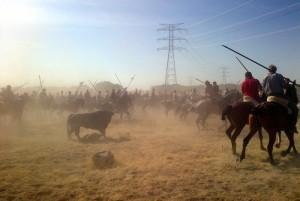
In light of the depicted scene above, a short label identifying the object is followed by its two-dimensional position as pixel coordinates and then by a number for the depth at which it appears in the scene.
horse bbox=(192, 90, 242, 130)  12.87
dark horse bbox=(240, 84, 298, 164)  7.58
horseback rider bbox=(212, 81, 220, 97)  14.71
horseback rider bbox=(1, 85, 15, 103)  17.87
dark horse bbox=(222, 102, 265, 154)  8.49
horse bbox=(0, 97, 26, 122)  17.55
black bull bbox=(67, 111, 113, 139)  12.55
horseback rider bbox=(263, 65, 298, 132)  7.82
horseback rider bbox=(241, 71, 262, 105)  8.67
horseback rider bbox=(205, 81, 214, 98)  14.89
